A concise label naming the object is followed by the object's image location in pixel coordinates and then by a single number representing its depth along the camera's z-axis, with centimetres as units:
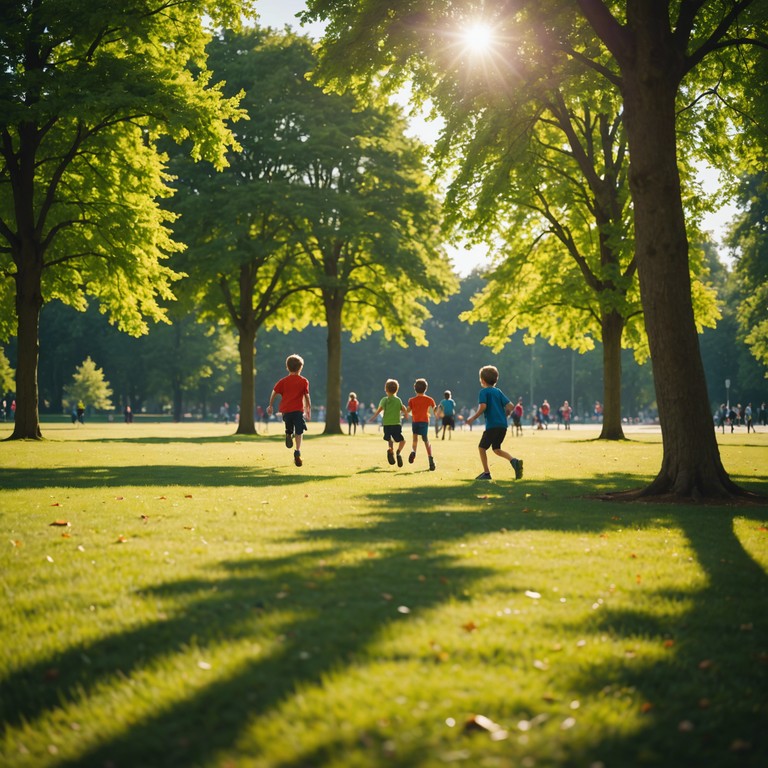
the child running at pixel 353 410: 4319
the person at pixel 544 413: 6028
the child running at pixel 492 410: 1424
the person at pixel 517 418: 4497
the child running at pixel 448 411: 3725
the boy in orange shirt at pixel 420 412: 1795
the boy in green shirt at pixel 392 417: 1850
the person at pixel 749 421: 5554
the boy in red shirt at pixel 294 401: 1697
